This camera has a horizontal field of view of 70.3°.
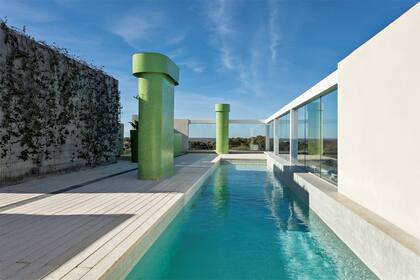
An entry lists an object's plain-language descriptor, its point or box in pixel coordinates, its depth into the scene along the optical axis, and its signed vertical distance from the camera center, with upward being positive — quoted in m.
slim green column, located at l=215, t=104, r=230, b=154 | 21.62 +1.24
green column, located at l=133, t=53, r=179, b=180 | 7.67 +0.90
